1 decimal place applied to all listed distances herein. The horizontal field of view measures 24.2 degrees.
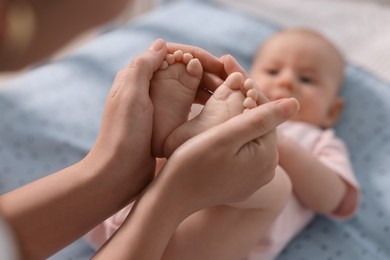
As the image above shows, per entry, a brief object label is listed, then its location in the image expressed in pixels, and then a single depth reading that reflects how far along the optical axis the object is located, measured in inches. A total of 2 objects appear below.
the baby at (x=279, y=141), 27.5
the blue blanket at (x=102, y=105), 34.2
